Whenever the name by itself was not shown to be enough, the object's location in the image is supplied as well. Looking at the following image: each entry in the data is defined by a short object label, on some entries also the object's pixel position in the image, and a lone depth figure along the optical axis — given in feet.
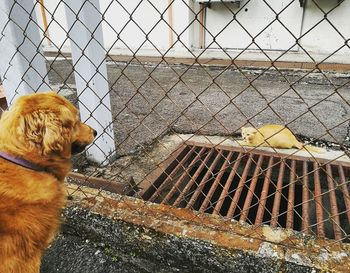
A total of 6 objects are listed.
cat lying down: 9.30
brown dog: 4.66
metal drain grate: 6.98
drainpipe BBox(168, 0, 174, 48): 28.35
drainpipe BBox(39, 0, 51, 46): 33.68
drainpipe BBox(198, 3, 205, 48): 29.60
